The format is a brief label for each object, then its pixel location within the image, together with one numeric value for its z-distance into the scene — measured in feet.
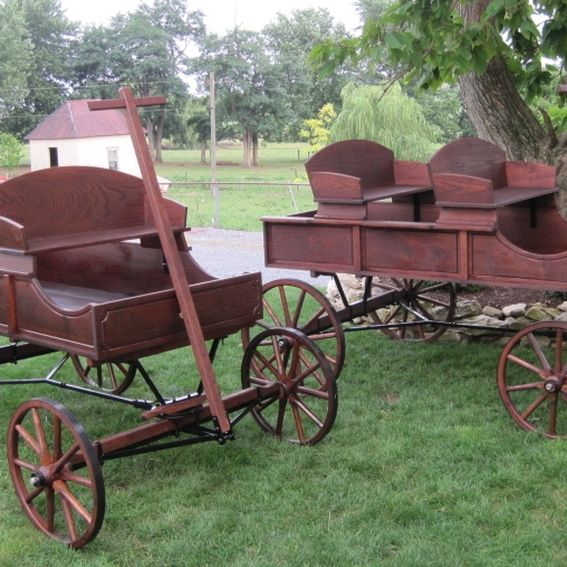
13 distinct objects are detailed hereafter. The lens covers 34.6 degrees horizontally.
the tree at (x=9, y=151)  111.55
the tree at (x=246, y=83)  155.53
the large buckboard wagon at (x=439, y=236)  17.74
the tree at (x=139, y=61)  149.48
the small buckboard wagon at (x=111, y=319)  13.98
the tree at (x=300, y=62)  155.94
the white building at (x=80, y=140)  122.52
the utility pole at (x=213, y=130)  94.47
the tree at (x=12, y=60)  132.87
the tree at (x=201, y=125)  165.68
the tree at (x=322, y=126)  126.62
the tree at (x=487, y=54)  21.49
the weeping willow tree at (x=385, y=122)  98.43
